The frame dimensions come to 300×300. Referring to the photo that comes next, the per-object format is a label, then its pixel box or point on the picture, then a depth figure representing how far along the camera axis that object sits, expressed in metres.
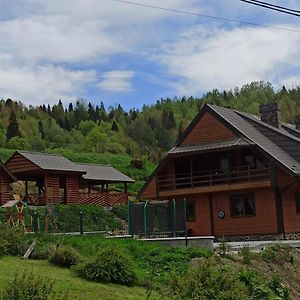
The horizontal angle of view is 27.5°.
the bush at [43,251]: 16.41
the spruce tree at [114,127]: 113.88
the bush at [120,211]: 45.42
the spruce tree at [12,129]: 96.54
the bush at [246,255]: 18.11
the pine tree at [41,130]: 108.80
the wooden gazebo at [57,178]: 43.59
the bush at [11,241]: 16.25
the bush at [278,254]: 19.30
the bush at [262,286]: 14.51
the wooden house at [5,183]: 41.43
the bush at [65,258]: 15.55
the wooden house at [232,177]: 31.34
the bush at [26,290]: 9.92
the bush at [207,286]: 12.55
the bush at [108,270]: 14.18
